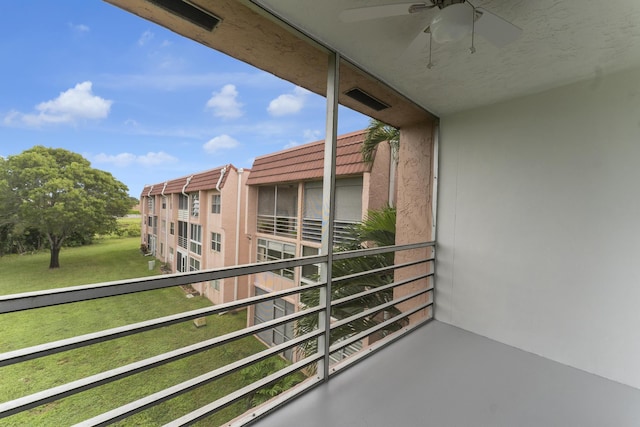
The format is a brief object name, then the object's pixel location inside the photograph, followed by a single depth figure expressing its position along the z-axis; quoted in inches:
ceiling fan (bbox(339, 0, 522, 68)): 41.9
